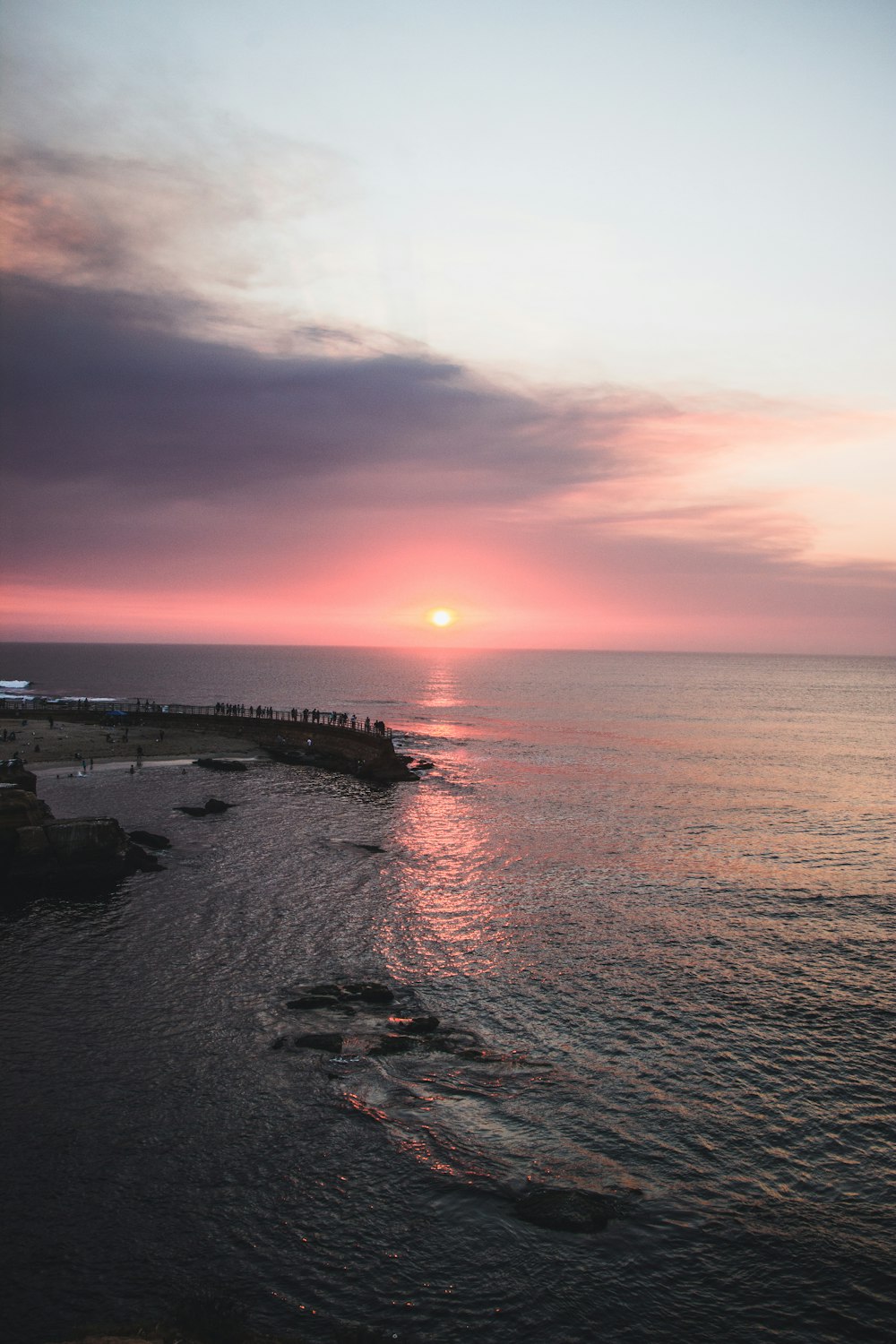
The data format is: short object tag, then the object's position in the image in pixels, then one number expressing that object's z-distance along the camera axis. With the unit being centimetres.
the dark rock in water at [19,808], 3938
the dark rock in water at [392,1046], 2352
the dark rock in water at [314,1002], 2623
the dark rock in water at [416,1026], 2469
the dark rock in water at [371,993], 2692
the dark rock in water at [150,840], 4534
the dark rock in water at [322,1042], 2342
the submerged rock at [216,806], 5550
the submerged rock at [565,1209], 1653
